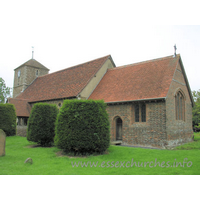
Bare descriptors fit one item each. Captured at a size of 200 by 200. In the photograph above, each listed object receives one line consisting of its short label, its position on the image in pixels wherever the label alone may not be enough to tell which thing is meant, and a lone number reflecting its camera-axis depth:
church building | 15.79
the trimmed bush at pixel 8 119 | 20.64
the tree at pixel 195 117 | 34.91
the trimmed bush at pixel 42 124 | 14.84
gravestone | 10.09
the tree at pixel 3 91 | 55.71
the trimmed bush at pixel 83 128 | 11.11
